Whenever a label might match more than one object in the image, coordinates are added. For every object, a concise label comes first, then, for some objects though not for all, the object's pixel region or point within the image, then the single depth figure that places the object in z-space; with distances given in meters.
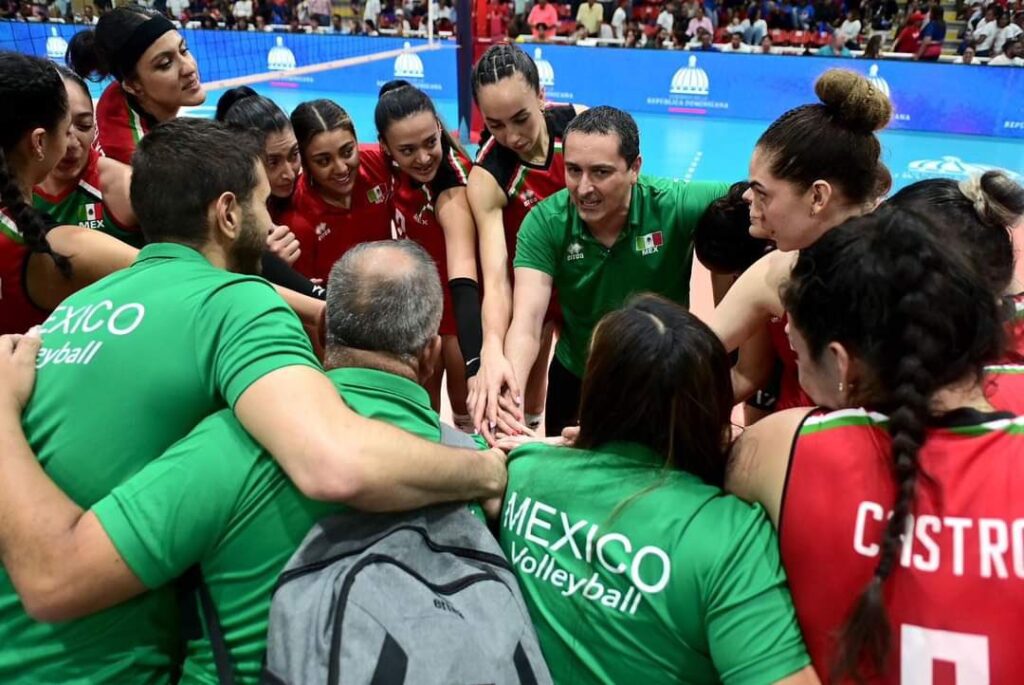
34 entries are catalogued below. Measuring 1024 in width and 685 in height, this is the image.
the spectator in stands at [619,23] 16.42
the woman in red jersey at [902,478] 1.25
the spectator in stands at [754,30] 15.85
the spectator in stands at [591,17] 16.62
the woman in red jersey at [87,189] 2.68
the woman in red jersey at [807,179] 2.23
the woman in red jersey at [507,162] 3.10
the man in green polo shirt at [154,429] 1.38
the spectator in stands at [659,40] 14.27
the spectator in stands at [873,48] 12.70
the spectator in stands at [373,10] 18.58
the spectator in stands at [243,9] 18.45
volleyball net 14.48
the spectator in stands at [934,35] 13.92
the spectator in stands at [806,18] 16.53
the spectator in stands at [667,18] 16.56
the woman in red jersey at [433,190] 3.17
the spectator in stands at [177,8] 17.23
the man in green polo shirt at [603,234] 2.78
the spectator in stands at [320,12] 18.38
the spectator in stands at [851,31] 14.98
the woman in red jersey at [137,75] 3.21
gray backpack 1.28
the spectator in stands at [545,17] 16.31
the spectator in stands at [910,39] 14.43
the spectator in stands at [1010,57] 11.95
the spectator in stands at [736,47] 14.08
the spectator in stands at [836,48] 13.41
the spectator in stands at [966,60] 12.23
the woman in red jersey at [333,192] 3.31
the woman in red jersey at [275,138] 3.04
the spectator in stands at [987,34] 13.31
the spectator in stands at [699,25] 15.95
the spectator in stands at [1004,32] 13.20
